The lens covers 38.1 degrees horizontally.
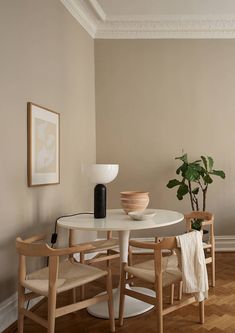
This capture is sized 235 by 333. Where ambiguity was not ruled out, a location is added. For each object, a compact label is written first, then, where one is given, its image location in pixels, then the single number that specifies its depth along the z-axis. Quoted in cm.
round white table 240
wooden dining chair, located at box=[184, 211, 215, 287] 323
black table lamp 274
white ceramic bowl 261
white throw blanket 218
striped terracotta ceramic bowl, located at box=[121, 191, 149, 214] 286
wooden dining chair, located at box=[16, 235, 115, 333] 200
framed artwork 286
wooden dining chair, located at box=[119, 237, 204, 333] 217
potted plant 405
